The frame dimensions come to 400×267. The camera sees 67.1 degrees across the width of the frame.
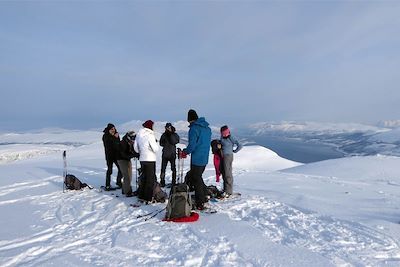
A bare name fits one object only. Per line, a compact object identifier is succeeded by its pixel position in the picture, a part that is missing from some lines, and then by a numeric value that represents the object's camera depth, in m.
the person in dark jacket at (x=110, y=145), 9.25
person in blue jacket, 7.12
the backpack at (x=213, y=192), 8.55
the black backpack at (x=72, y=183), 9.76
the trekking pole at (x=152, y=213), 6.86
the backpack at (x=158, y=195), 8.05
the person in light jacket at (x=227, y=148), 8.62
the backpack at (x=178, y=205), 6.58
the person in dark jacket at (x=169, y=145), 9.10
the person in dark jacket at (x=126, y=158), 8.84
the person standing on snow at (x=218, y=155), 8.55
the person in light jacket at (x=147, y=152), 7.63
